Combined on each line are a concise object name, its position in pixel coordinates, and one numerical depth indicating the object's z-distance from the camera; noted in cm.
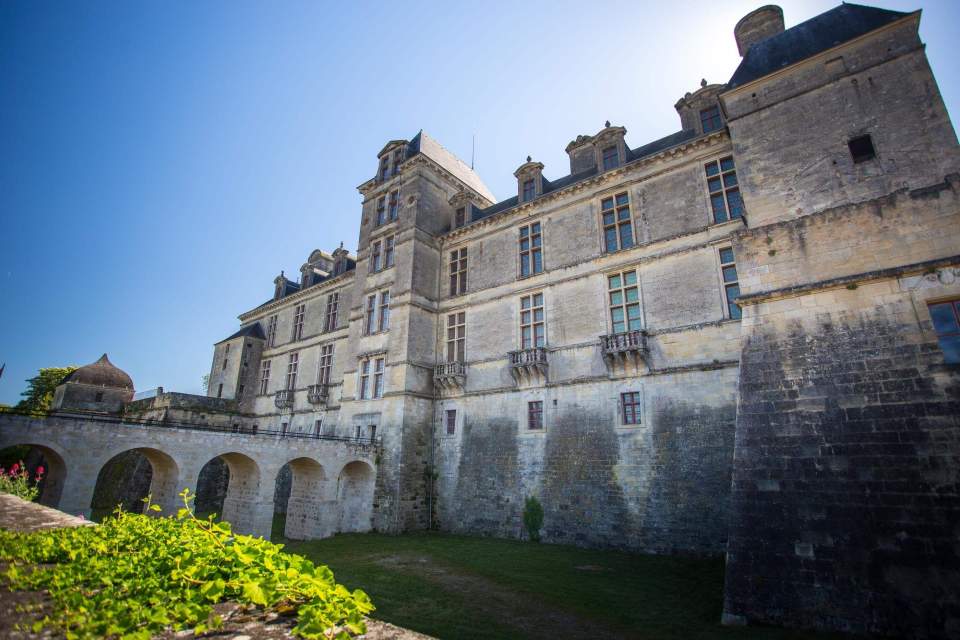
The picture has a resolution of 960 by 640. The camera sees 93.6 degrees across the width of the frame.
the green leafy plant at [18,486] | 1113
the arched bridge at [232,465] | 1316
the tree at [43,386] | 4206
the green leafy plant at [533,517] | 1656
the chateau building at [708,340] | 782
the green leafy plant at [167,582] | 248
